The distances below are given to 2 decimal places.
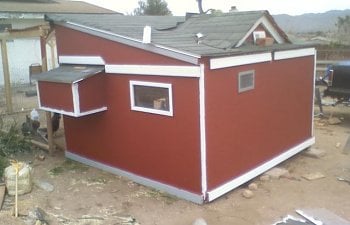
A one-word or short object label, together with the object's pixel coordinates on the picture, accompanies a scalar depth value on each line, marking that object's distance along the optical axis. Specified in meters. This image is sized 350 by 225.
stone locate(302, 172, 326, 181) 7.48
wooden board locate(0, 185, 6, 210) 6.30
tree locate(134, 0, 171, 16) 29.12
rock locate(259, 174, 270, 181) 7.42
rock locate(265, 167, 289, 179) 7.55
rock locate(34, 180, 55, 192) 7.15
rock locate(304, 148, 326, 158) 8.77
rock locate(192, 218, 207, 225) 5.62
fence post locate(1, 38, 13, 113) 11.94
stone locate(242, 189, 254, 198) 6.68
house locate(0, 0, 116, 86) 18.31
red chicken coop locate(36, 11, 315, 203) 6.27
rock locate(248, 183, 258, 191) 6.99
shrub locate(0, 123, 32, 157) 8.85
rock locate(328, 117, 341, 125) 11.53
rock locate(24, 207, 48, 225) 5.57
